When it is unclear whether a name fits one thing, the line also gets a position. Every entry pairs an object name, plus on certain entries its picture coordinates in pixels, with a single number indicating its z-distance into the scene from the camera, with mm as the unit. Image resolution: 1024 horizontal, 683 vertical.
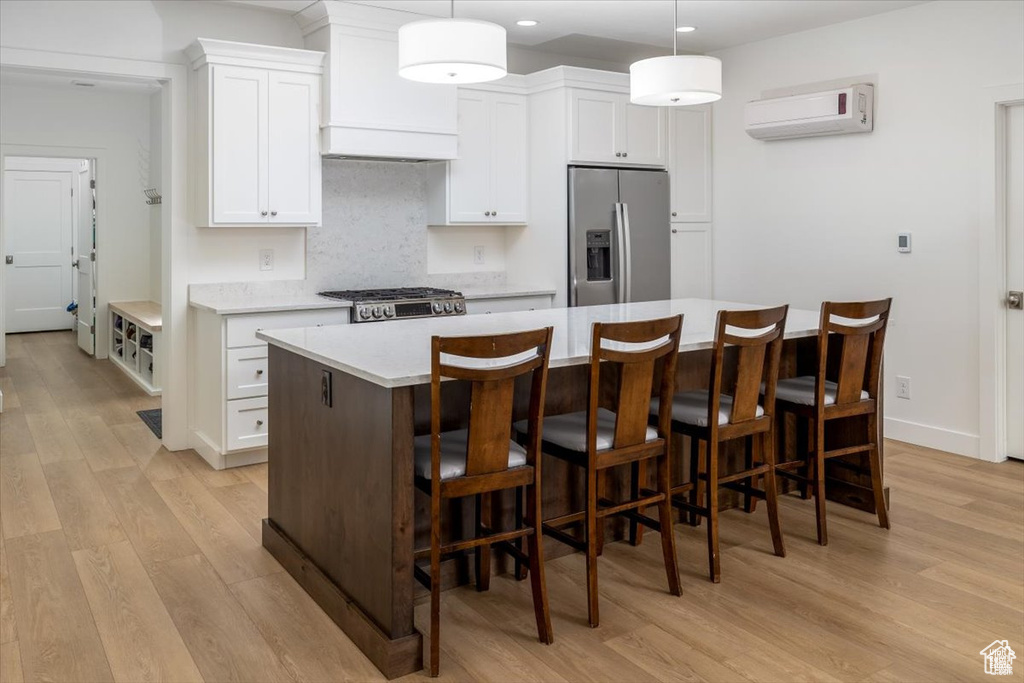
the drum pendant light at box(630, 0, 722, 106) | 3305
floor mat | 5324
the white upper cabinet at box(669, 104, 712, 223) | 5852
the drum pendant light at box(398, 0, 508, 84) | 2730
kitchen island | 2404
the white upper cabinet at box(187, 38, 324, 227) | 4434
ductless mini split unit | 4941
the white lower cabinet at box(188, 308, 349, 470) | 4395
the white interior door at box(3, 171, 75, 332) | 10031
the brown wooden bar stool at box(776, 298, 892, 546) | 3291
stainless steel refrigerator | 5328
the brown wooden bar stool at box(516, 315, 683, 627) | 2627
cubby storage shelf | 6586
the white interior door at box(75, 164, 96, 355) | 8441
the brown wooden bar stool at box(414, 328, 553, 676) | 2318
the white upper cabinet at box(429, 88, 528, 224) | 5324
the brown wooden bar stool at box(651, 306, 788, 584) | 2945
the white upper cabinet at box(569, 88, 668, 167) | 5332
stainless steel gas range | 4648
